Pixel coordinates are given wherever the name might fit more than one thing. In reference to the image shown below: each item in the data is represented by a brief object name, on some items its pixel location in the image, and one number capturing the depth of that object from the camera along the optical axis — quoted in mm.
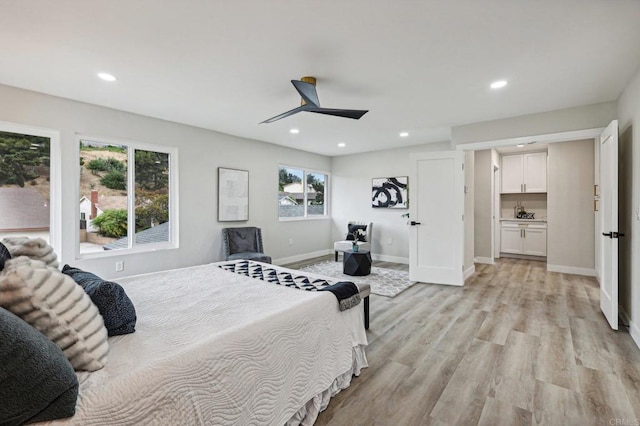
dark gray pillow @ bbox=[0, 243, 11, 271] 1396
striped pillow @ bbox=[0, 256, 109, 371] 1027
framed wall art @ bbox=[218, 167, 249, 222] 4965
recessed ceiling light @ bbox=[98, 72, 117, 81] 2766
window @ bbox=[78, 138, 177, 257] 3691
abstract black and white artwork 6320
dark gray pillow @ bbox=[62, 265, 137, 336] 1397
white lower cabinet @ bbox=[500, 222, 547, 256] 6284
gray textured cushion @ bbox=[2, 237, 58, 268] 1749
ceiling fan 2582
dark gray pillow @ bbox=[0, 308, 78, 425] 831
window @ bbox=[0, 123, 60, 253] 3156
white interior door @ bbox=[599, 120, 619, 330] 2854
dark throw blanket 2139
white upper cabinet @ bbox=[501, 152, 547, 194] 6391
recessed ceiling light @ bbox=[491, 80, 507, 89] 2937
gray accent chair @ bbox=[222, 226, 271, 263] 4617
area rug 4250
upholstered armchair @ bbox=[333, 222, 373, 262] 5863
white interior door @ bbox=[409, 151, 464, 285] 4426
